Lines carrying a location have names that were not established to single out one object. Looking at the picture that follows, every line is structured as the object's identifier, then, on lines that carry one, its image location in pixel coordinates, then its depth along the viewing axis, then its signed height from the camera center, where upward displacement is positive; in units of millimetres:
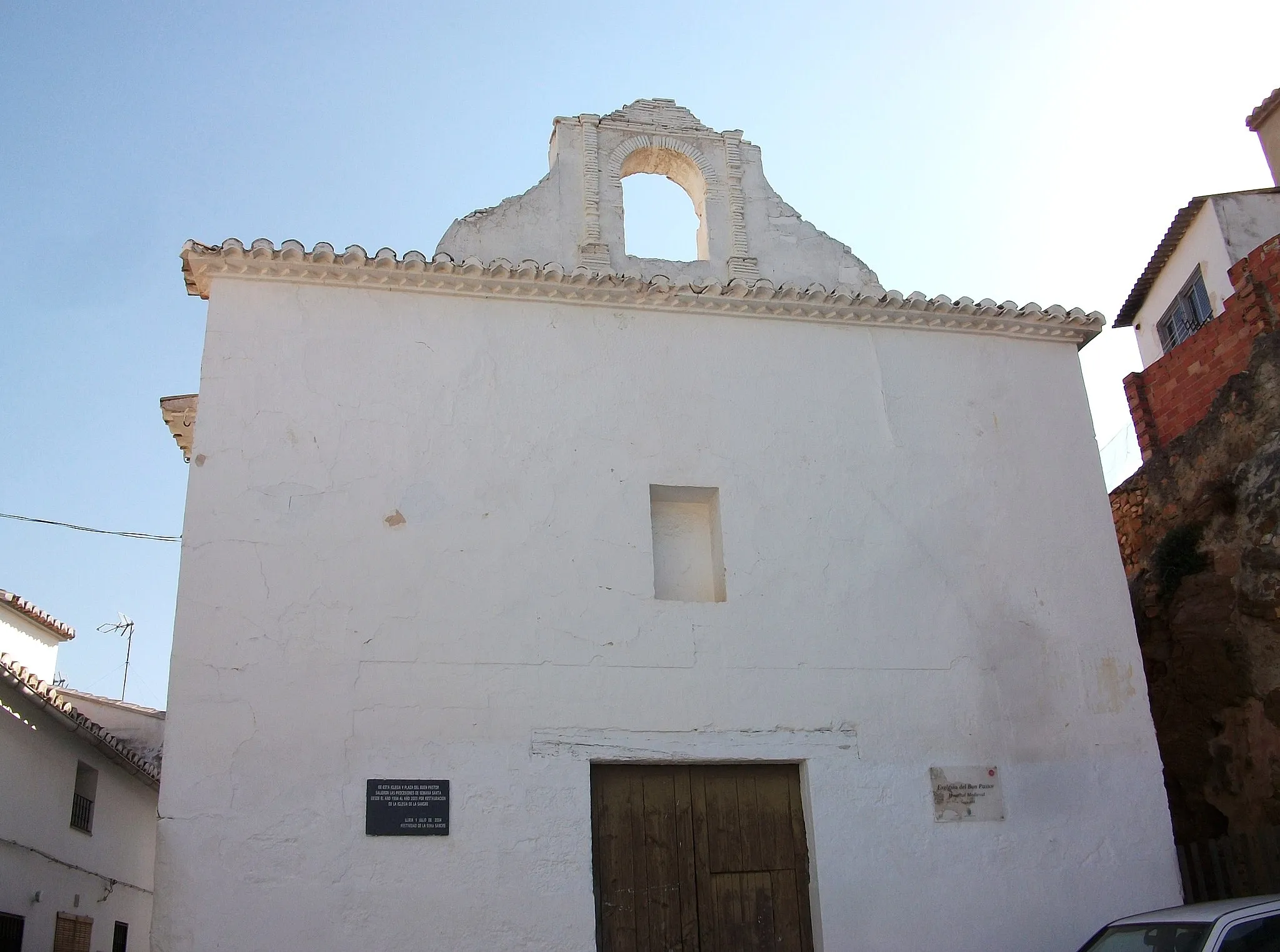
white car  5887 -62
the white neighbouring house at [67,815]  10312 +1462
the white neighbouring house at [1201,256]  15516 +8384
